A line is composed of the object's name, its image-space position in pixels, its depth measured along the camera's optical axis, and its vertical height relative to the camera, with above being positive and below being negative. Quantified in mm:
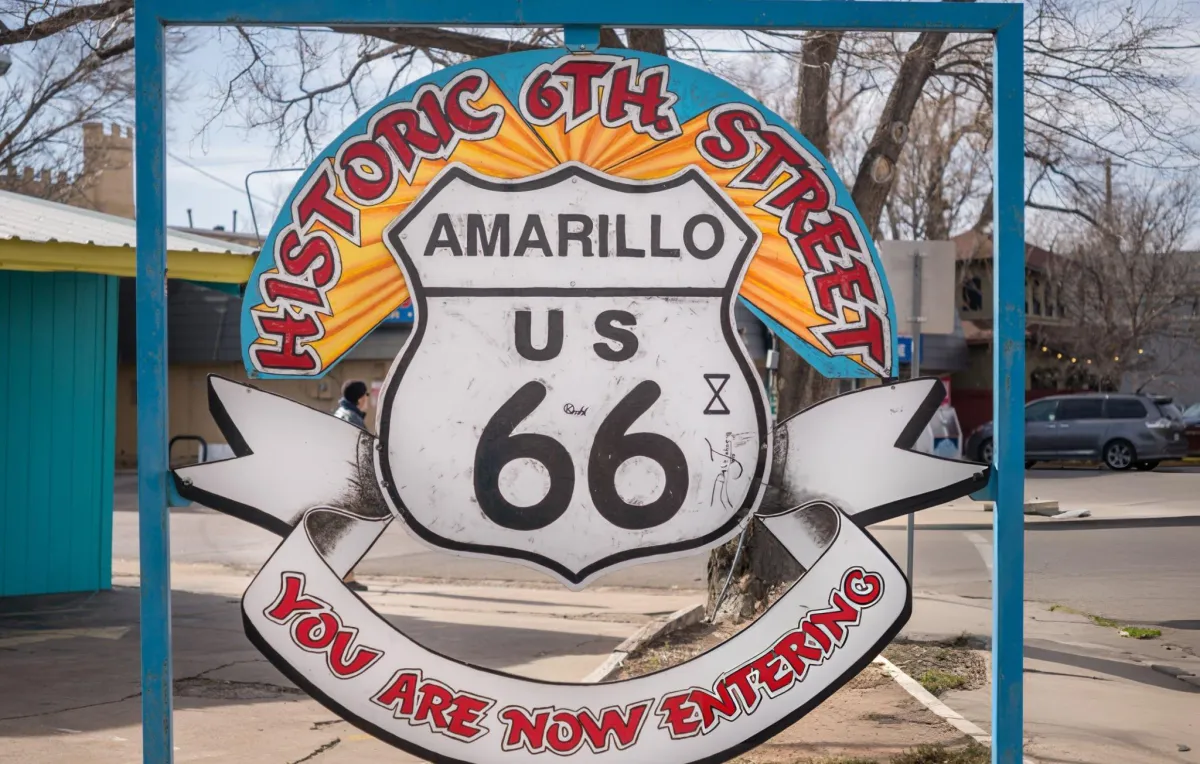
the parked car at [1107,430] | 25219 -1251
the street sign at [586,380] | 3771 -26
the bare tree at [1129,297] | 34500 +2201
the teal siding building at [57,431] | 10086 -499
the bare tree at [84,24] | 8938 +2605
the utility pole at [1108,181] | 10211 +1751
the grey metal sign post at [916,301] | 9906 +575
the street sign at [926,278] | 9945 +765
